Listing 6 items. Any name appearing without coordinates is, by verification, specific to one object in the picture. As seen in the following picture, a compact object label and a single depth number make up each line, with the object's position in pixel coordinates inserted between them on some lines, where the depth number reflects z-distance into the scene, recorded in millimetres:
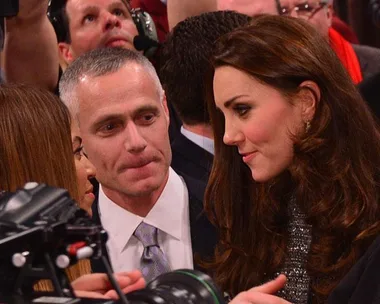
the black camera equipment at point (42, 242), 2623
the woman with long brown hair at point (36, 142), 3961
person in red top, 7027
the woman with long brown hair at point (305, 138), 4477
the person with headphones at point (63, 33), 6285
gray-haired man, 5004
